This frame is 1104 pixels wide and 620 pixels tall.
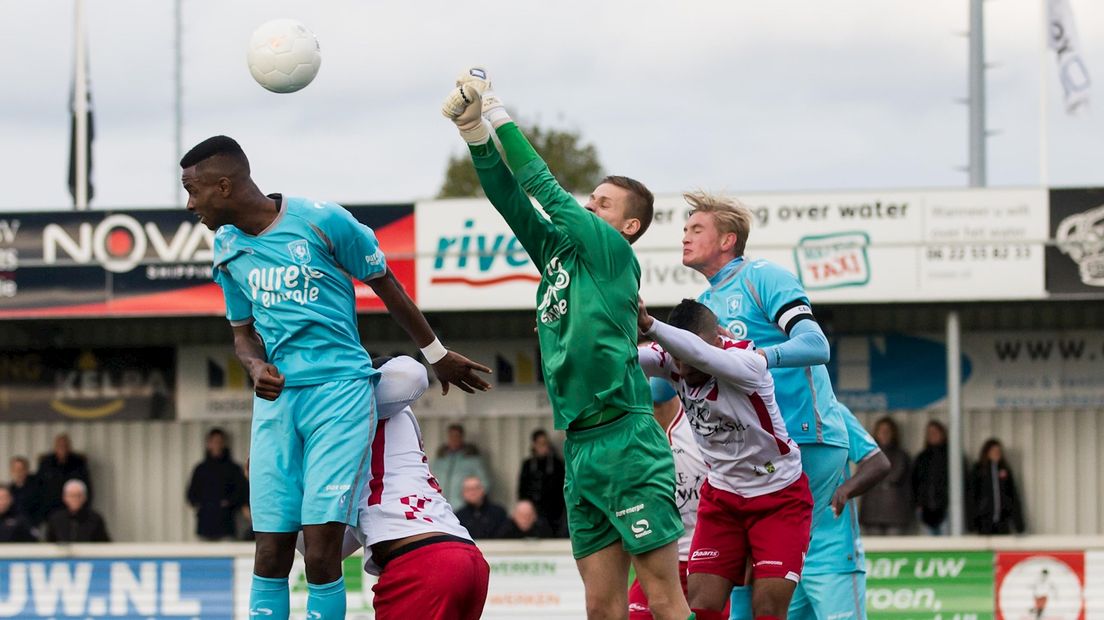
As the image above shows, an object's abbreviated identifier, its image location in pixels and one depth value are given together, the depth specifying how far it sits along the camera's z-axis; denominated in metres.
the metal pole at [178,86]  30.86
